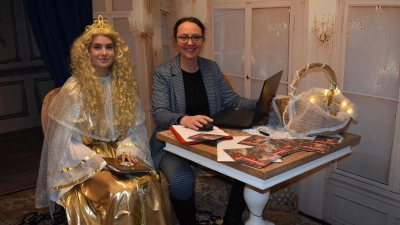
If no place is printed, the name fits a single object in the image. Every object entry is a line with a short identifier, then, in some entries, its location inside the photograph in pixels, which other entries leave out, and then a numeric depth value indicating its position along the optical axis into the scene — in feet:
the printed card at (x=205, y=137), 5.17
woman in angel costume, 5.48
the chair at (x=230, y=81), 7.89
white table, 4.46
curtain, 8.87
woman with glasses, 6.29
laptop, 5.68
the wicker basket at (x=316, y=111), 5.22
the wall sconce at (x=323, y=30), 6.75
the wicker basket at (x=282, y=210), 7.32
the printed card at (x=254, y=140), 5.13
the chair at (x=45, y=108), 6.56
